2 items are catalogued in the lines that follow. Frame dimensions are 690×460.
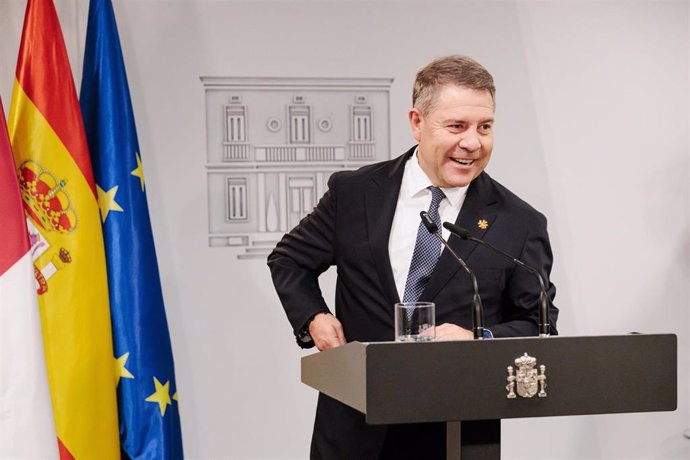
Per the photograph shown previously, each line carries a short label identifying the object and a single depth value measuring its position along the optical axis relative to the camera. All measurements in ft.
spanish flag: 11.20
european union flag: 11.79
